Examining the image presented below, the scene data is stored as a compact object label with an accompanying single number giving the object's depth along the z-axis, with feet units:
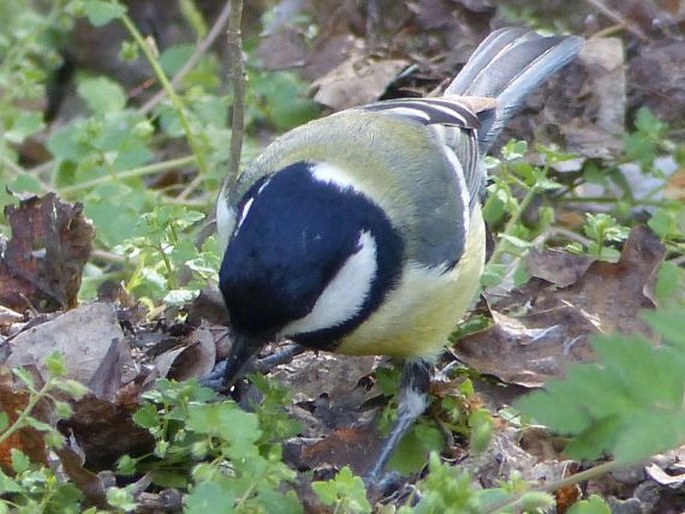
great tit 16.61
